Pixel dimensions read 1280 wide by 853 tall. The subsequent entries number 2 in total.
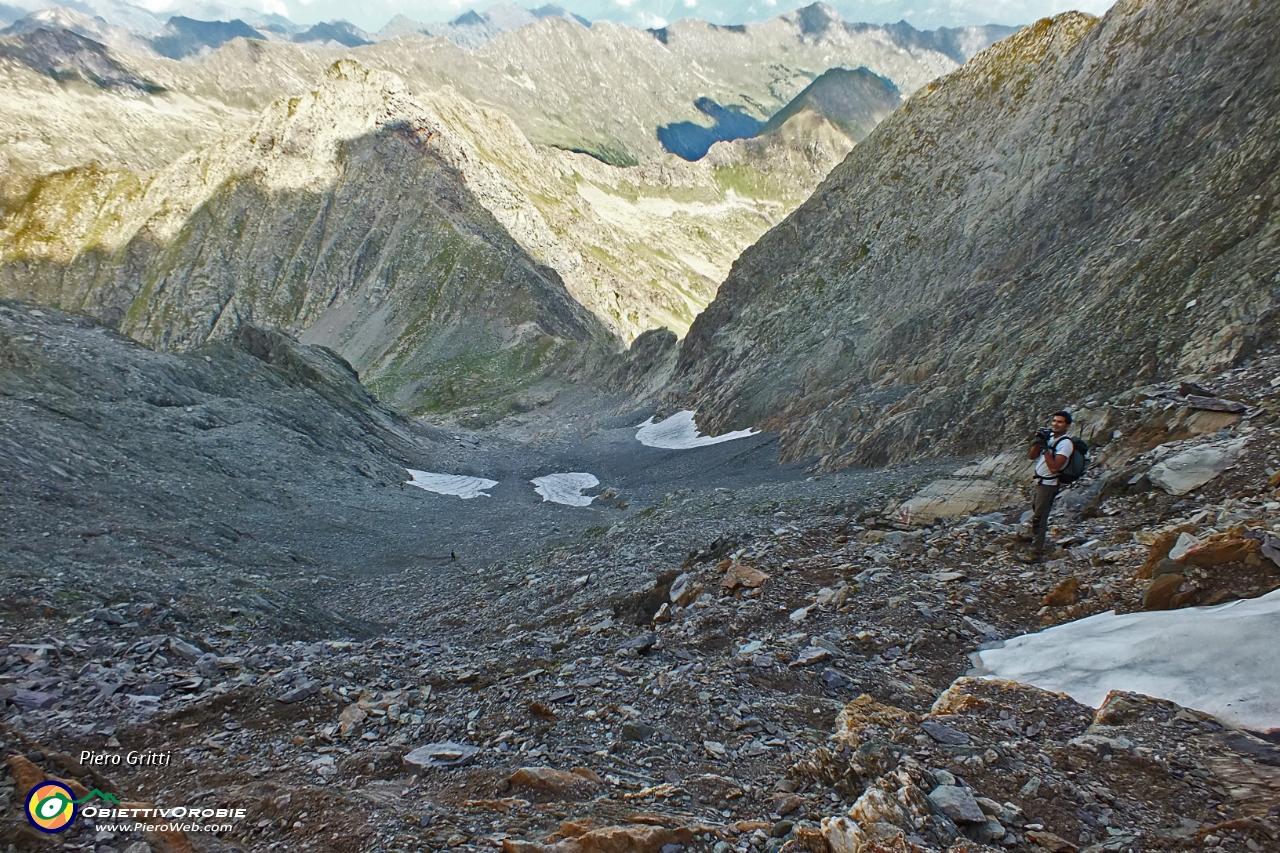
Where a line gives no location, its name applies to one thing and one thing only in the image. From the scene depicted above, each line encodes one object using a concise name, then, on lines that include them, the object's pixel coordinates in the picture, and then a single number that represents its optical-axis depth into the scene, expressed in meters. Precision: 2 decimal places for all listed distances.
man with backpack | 9.67
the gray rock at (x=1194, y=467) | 10.10
